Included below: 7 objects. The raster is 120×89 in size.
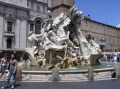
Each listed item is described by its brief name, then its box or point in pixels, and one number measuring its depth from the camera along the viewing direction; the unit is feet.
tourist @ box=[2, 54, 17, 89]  12.24
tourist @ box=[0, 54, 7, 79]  14.71
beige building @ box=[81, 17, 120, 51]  83.27
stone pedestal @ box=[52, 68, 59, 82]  14.33
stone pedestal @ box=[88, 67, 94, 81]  14.83
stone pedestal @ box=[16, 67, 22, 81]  14.55
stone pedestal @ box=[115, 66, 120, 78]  16.26
